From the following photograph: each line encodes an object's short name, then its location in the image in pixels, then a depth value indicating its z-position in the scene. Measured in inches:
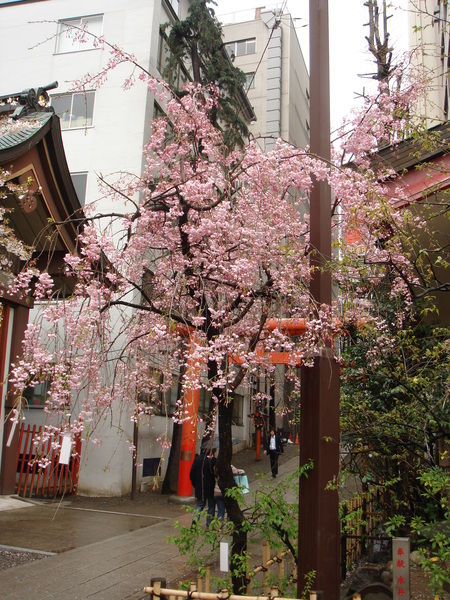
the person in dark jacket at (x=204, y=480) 363.3
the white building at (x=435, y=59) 554.8
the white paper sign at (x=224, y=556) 184.9
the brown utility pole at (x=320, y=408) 173.6
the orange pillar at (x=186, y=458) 565.9
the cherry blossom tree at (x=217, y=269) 220.2
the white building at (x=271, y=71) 1374.3
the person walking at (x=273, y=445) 698.2
